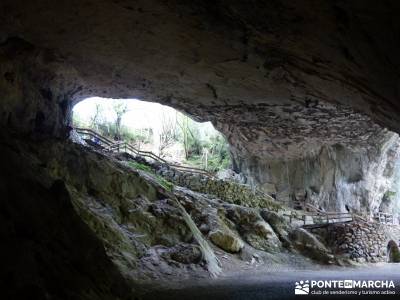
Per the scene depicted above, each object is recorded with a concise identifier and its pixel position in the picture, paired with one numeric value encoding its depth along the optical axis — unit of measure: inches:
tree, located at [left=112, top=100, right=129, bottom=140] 1355.8
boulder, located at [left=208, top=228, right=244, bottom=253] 639.1
